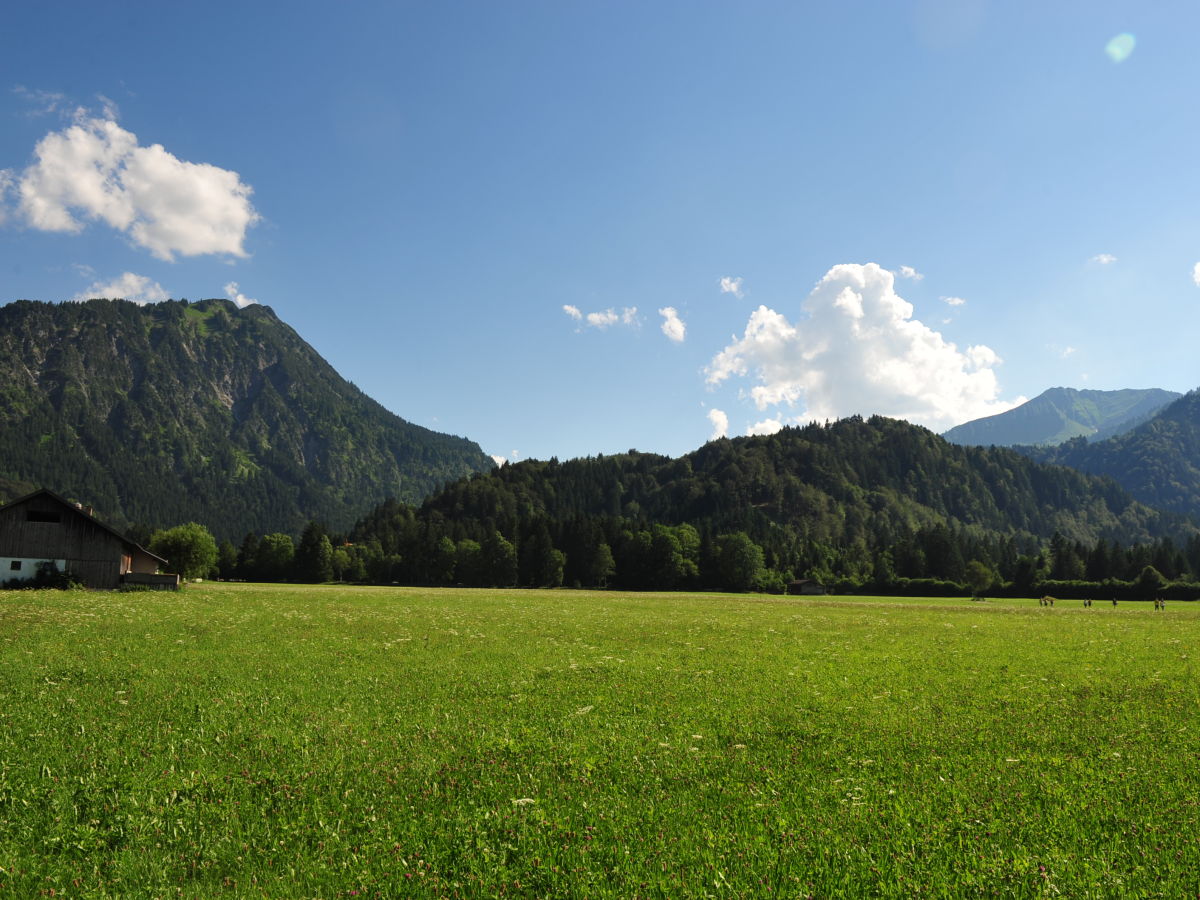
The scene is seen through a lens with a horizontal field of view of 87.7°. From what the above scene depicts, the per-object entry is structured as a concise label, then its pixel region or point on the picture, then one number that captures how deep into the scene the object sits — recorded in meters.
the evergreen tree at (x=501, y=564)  154.50
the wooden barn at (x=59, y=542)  59.09
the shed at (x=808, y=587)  154.38
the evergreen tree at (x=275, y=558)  161.88
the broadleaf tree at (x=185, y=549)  105.12
